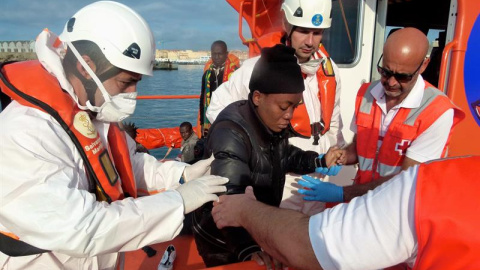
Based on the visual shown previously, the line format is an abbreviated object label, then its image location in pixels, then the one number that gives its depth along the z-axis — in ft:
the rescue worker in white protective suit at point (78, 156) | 3.51
